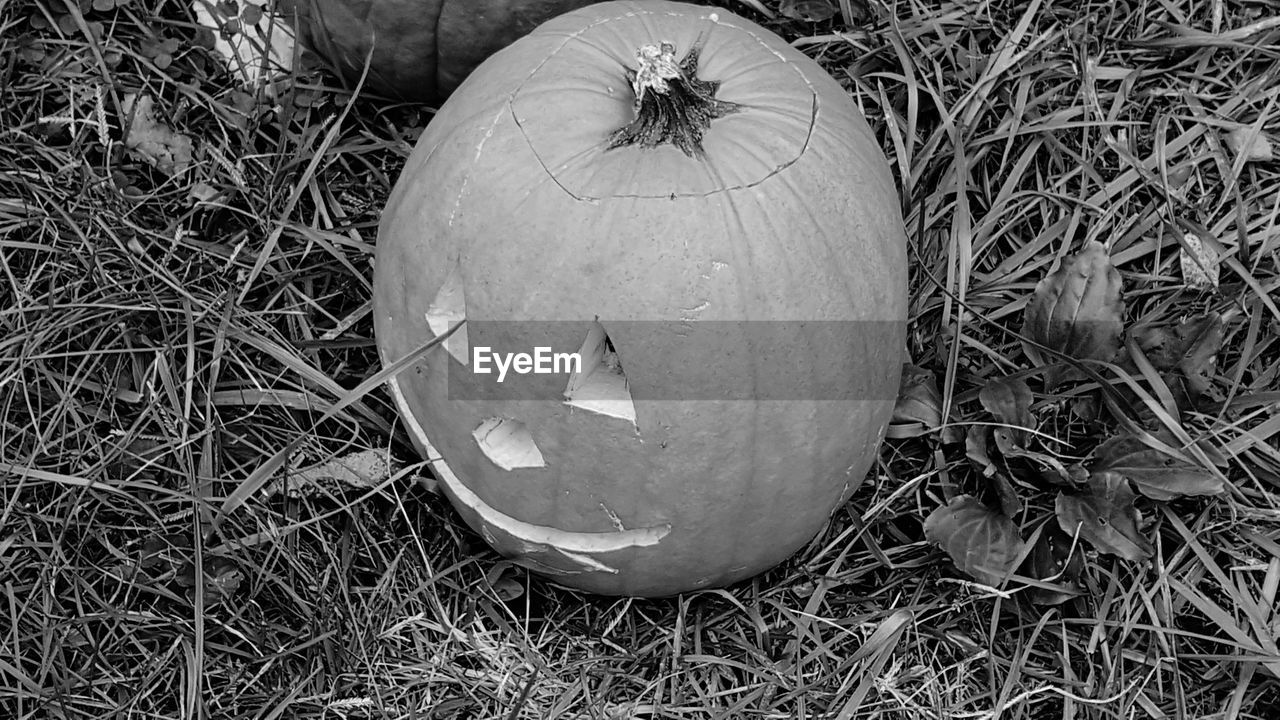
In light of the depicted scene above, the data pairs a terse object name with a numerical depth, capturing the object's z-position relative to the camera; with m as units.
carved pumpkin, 2.06
